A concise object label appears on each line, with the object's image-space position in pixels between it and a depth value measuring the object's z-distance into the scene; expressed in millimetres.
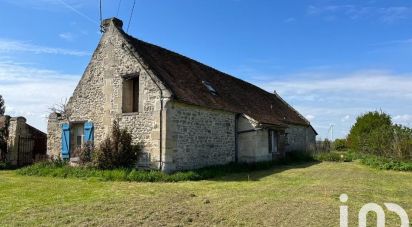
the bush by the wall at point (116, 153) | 15117
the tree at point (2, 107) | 34844
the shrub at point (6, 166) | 18897
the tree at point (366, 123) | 32594
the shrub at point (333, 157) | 23844
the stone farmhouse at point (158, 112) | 15062
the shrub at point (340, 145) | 38688
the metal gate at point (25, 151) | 19908
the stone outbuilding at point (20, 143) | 19734
